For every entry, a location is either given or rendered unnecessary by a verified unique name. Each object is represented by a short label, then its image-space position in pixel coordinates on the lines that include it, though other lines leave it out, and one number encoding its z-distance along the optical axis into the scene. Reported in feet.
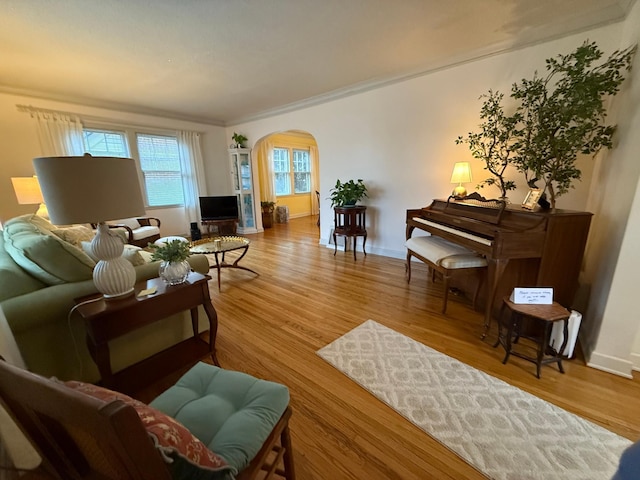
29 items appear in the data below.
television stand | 18.39
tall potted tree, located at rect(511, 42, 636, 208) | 6.07
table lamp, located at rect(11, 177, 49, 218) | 10.69
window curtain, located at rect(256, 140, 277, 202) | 23.06
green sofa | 4.27
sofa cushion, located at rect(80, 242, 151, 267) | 6.34
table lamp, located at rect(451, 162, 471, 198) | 9.67
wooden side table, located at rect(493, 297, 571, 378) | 5.35
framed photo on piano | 6.86
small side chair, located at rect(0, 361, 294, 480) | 1.51
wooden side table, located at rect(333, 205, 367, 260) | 13.17
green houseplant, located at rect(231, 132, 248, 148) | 18.88
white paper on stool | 5.79
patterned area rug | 3.80
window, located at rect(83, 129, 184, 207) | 15.21
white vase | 5.30
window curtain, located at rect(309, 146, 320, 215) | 27.53
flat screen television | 18.22
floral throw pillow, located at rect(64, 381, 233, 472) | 1.85
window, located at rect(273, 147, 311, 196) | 25.09
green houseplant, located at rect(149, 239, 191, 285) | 5.26
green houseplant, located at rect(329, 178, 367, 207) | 13.07
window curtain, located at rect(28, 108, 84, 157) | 12.94
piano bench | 7.36
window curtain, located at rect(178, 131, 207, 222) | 18.25
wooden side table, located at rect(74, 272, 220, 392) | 4.29
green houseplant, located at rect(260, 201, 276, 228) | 22.54
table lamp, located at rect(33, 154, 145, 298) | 3.72
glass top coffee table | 9.94
